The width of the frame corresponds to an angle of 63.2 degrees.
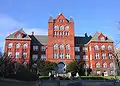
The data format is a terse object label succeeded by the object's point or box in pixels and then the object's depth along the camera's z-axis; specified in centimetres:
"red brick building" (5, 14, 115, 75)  3429
